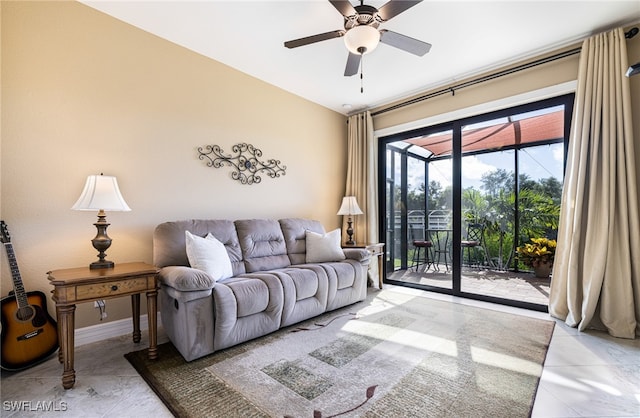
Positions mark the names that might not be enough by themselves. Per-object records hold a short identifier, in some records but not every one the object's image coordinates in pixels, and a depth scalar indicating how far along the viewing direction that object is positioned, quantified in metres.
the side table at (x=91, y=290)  1.72
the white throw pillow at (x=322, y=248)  3.30
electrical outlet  2.32
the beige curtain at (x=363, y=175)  4.36
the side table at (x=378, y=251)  3.93
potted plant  3.28
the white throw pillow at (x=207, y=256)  2.32
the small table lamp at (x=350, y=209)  4.11
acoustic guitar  1.84
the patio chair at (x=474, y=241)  3.67
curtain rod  2.83
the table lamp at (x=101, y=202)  2.02
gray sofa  2.00
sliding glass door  3.22
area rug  1.53
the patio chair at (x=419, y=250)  4.16
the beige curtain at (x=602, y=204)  2.46
